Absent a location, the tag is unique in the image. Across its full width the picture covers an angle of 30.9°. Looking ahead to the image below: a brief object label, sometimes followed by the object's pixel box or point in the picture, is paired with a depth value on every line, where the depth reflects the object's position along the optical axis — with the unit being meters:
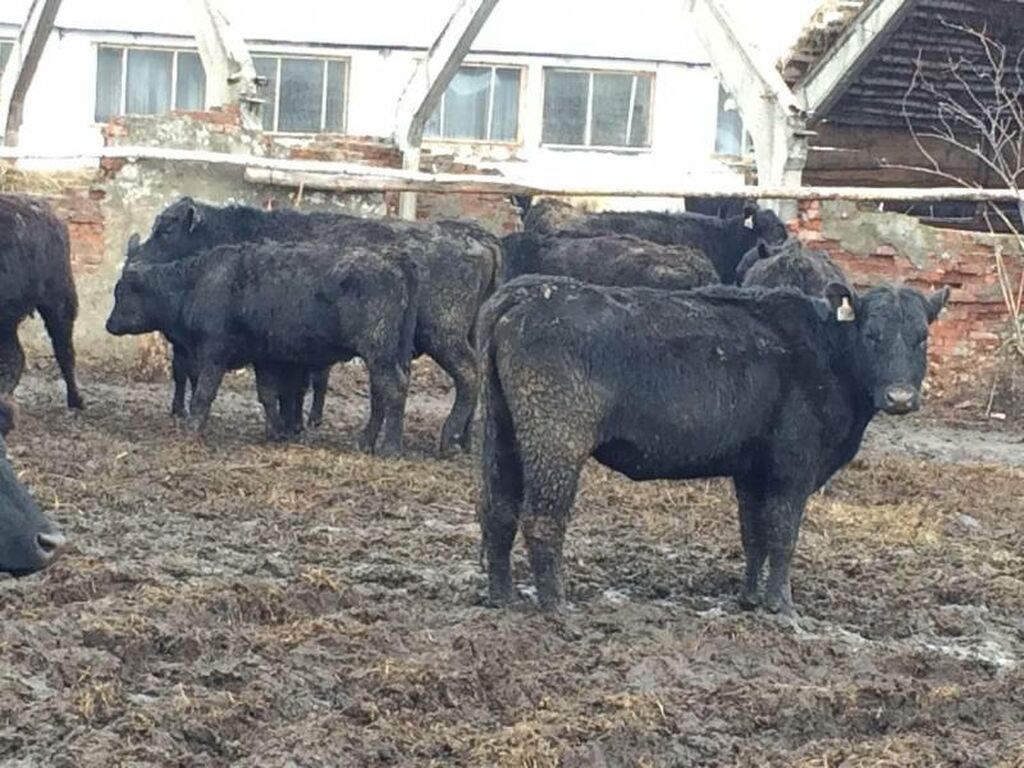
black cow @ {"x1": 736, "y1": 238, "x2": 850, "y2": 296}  13.48
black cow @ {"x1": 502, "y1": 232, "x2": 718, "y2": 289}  14.07
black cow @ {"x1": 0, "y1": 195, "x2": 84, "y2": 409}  13.40
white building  30.30
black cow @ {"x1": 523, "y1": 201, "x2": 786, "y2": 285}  16.28
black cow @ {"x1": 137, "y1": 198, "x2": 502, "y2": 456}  12.98
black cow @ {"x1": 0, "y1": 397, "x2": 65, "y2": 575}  5.98
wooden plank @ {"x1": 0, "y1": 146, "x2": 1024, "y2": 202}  16.61
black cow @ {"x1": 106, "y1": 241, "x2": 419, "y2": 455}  12.51
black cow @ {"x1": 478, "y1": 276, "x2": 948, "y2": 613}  7.94
